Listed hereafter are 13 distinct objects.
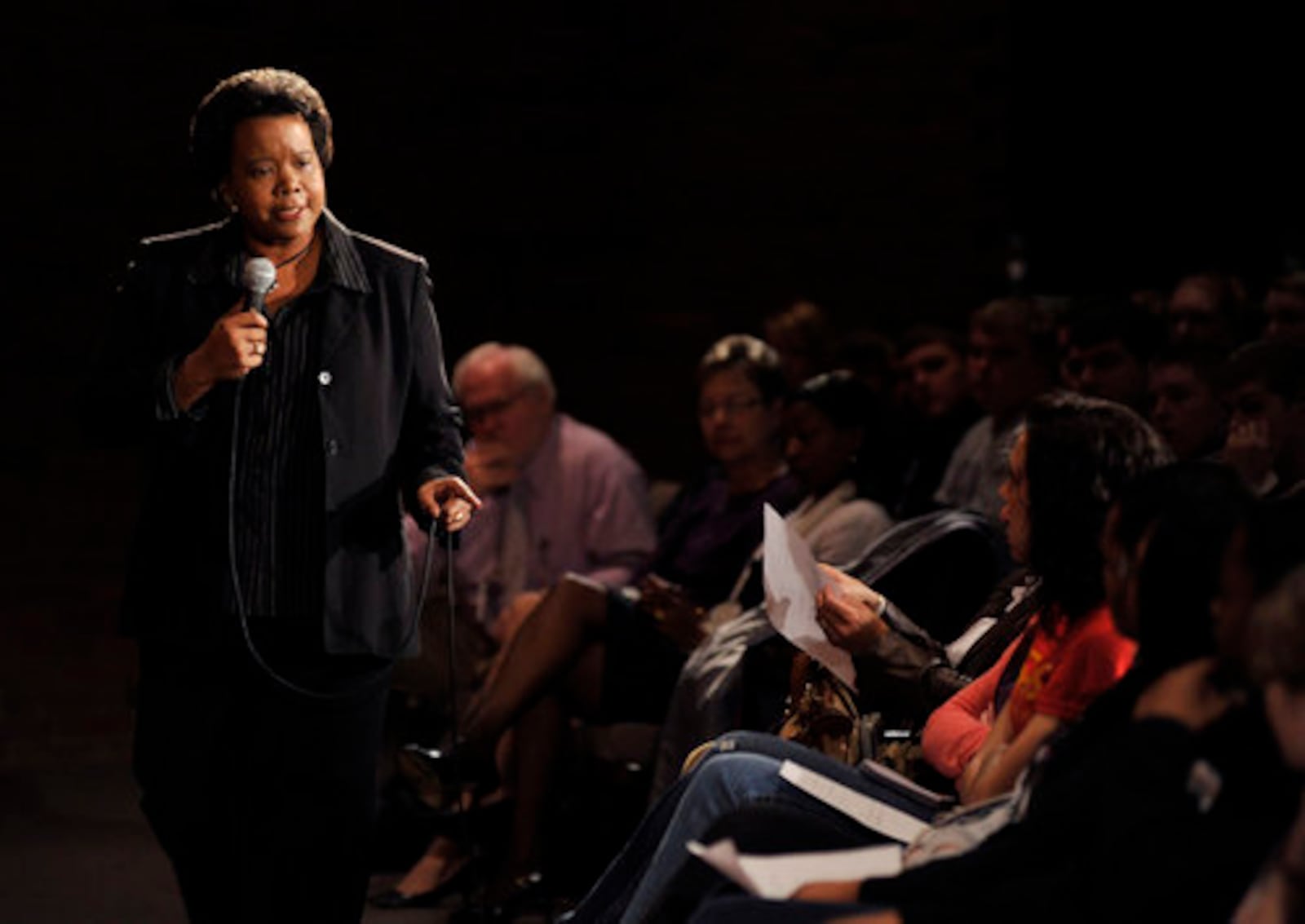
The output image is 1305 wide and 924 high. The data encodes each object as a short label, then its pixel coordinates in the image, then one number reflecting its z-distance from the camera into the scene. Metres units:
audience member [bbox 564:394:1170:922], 6.28
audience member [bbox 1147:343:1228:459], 10.07
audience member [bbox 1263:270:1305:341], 11.43
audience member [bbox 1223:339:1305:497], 8.73
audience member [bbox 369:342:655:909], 11.93
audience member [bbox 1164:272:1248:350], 12.45
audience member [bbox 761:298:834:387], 14.32
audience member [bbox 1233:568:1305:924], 4.46
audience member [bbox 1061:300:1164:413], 11.41
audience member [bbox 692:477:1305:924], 4.89
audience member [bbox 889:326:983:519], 13.11
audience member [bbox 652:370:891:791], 9.66
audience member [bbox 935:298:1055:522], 12.20
